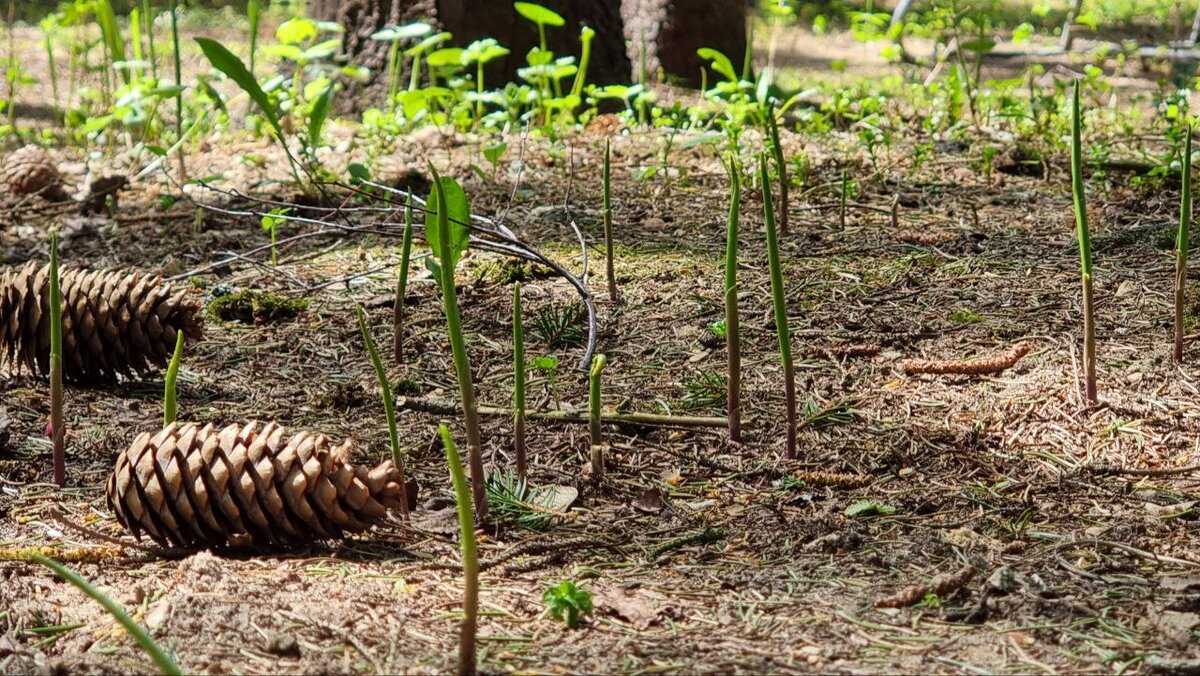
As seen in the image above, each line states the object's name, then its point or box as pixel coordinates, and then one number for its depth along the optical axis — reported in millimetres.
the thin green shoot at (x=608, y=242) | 5624
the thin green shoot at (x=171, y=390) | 3538
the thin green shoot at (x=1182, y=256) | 4586
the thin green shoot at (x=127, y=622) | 2205
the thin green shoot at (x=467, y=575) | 2633
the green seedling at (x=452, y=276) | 3172
